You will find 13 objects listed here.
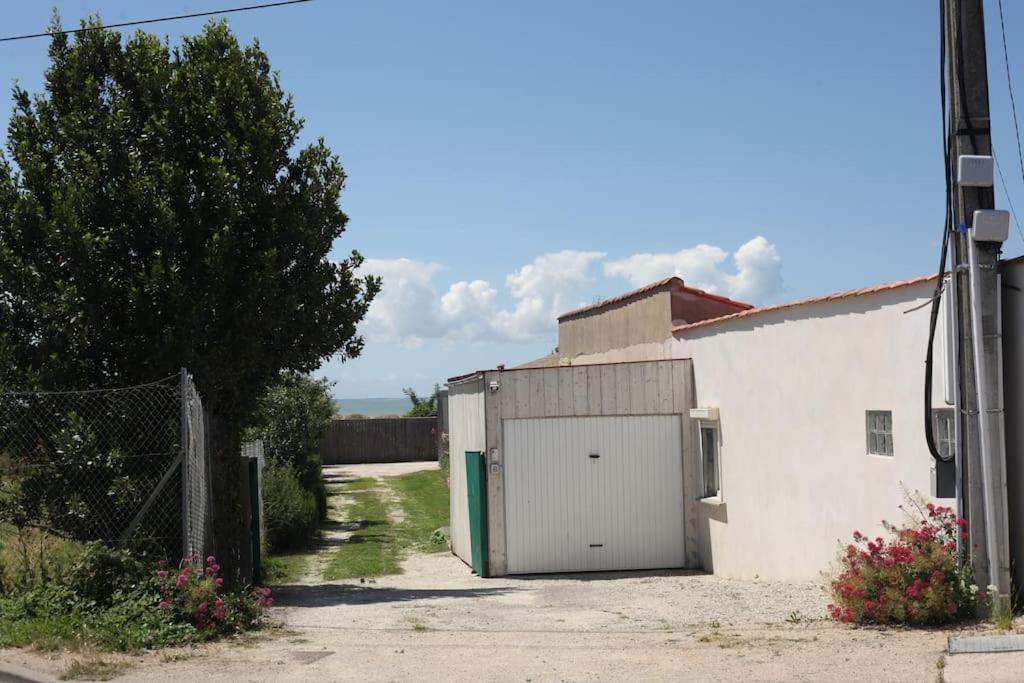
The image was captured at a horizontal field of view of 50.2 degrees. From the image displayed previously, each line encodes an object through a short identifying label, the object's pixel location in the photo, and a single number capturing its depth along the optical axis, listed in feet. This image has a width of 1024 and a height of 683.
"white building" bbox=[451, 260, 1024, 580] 37.78
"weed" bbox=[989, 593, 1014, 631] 28.22
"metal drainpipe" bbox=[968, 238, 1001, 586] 29.63
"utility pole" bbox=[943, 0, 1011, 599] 29.73
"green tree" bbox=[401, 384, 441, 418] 175.85
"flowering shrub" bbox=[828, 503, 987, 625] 29.27
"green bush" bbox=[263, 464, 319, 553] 64.39
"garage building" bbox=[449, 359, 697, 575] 53.72
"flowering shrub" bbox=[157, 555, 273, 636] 30.53
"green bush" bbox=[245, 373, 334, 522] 83.20
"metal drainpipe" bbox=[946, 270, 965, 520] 30.30
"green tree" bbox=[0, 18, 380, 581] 38.65
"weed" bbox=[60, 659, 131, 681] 25.64
